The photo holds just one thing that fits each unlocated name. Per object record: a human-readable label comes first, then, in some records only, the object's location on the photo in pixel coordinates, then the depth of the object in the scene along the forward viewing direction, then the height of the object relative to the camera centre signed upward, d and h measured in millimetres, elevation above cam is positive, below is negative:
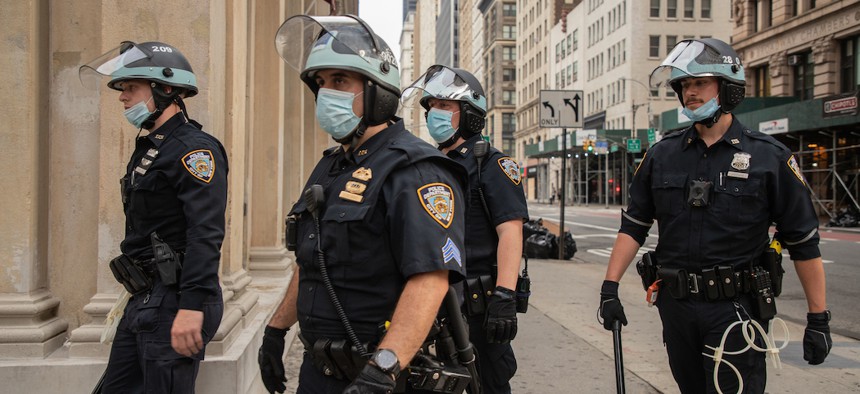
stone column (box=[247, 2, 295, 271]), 8062 +542
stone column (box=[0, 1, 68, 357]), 4070 +61
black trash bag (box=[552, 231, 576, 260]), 16734 -1097
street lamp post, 52000 +5577
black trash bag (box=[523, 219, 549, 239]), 16828 -632
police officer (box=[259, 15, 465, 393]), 2326 -102
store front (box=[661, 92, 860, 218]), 27969 +2698
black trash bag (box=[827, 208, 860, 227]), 27734 -605
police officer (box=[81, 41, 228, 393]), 3129 -257
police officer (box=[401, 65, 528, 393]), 3928 -85
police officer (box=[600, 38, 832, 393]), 3502 -108
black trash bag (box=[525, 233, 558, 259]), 16484 -1039
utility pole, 14742 +604
